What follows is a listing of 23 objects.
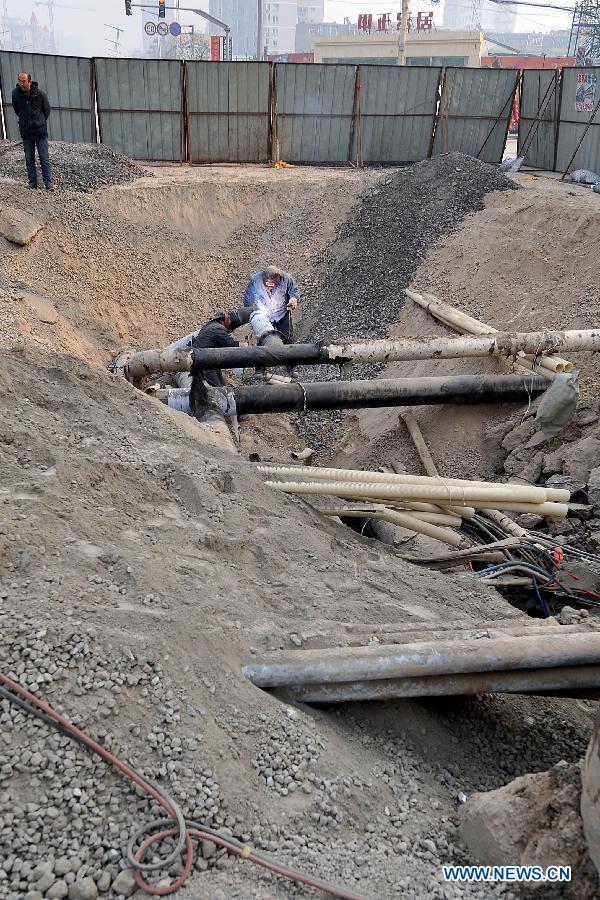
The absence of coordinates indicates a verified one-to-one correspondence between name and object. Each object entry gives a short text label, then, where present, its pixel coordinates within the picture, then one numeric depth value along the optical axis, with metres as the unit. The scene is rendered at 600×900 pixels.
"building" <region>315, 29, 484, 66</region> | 41.72
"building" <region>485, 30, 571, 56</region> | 102.97
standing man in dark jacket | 10.93
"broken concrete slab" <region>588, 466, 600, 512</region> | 6.38
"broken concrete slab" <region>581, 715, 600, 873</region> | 2.56
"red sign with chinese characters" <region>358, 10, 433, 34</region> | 52.62
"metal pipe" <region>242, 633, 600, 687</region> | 3.38
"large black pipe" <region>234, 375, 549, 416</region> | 7.37
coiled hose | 2.50
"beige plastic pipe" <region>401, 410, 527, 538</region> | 6.02
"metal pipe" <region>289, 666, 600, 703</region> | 3.42
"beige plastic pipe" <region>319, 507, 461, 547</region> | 5.64
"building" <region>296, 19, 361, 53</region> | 94.25
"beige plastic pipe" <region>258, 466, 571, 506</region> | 5.65
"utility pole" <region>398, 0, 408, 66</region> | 29.45
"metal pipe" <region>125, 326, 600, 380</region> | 7.37
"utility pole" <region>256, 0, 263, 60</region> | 29.81
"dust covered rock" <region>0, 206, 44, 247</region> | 10.16
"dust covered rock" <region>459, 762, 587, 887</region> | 2.65
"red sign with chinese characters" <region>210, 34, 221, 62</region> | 31.19
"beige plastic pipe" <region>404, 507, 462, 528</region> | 5.71
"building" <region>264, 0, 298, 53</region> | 113.69
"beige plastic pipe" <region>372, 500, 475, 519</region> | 5.72
